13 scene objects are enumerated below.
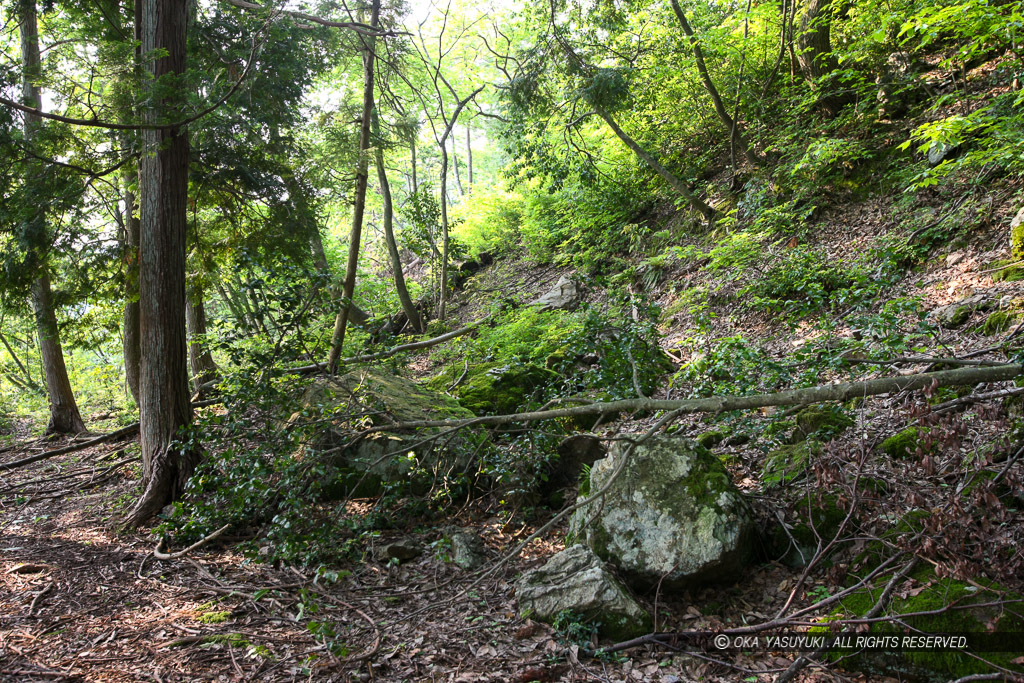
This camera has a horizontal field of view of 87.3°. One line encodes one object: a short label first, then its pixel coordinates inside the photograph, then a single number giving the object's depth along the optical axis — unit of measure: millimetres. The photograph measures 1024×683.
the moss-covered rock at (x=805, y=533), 3828
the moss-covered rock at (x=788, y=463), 4266
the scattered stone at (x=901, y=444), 4273
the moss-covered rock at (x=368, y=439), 5074
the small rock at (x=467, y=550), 4635
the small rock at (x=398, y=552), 4820
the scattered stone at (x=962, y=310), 5559
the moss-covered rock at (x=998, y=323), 4973
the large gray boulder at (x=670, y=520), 3744
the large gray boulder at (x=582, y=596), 3436
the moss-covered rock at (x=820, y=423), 4590
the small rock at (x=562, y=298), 11039
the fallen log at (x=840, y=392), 3561
